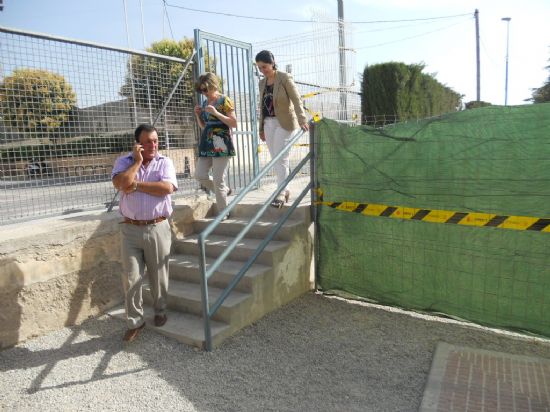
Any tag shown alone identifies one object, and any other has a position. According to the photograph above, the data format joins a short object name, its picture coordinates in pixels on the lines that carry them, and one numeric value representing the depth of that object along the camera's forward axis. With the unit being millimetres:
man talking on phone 3465
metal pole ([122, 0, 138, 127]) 4910
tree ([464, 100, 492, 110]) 21775
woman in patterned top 4555
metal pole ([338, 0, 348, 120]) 8445
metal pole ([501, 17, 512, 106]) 34306
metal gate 5989
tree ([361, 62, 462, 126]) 13547
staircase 3793
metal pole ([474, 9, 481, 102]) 21938
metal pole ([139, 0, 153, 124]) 5056
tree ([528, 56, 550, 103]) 29906
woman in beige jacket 4641
